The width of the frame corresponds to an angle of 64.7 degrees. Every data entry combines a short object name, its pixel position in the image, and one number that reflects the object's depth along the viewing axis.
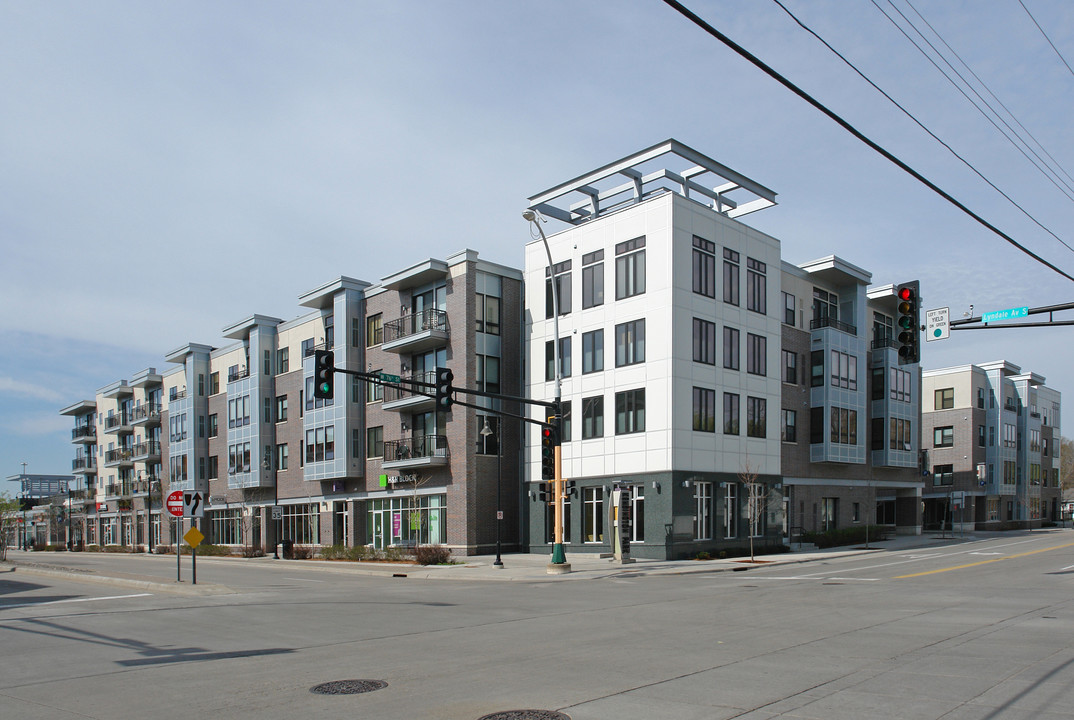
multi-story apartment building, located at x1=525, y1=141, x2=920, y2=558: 37.38
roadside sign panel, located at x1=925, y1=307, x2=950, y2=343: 20.81
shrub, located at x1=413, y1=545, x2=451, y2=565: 37.34
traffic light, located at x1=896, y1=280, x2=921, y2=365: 20.36
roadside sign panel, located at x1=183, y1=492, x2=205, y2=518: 24.09
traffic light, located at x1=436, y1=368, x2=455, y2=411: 24.16
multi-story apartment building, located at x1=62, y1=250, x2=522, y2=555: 43.66
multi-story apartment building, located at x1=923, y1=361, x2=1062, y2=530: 69.00
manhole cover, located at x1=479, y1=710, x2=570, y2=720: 7.89
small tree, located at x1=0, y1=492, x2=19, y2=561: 47.84
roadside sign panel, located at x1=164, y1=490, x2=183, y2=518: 24.11
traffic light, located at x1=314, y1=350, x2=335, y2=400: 21.77
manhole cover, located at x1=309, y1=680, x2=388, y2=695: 9.30
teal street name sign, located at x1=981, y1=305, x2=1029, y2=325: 19.98
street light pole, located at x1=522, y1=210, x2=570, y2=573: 29.16
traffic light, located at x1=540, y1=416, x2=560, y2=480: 28.20
